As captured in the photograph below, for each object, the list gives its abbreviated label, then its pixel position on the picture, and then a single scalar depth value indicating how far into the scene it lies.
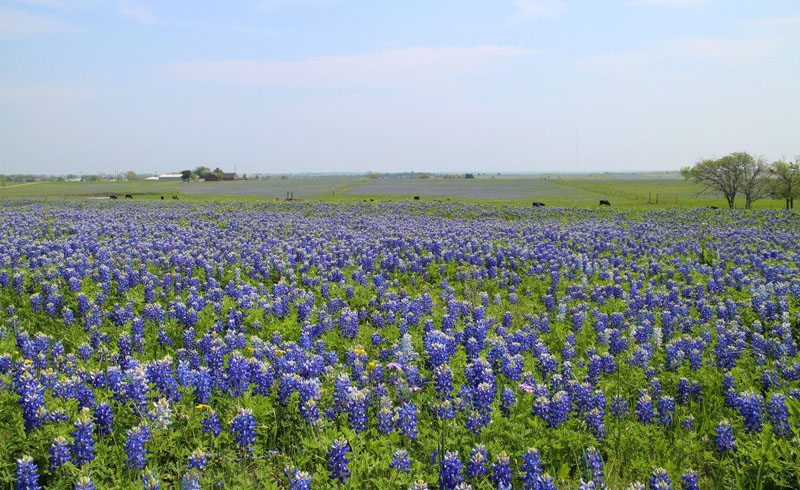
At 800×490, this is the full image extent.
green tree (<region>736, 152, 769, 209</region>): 49.75
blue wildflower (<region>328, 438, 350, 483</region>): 3.90
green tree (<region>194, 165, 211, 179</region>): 189.68
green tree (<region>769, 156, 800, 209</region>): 46.50
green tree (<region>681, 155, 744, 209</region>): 50.69
